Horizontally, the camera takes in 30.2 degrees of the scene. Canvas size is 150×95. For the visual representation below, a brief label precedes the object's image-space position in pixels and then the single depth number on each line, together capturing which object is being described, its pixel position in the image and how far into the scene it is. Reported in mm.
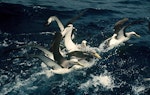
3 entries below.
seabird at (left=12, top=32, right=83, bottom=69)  10515
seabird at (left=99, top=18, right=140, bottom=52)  13045
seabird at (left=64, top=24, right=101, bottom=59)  12113
